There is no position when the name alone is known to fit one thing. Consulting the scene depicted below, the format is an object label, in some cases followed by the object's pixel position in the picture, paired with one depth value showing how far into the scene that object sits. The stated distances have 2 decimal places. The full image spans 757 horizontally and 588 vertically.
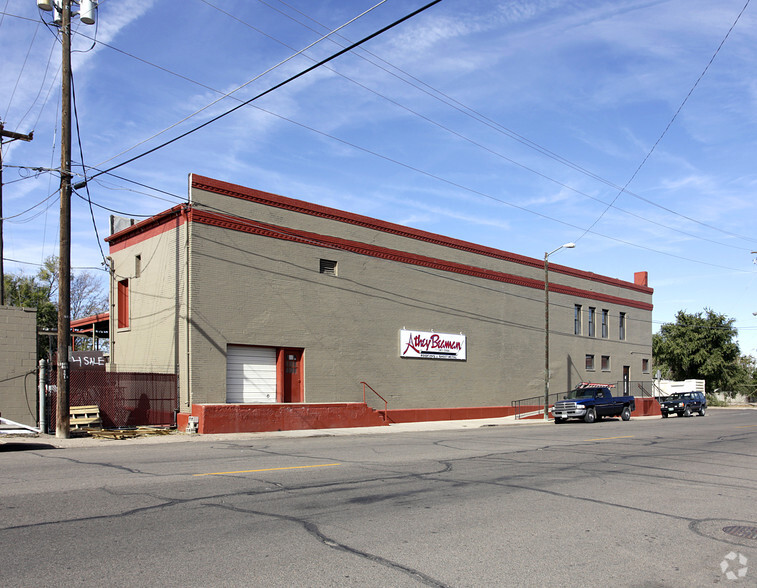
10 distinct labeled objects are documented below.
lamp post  32.94
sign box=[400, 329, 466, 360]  29.53
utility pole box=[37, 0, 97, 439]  17.91
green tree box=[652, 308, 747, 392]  70.06
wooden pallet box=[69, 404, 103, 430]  19.81
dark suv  38.38
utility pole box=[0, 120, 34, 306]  26.42
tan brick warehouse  22.58
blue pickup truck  30.64
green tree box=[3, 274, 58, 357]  48.78
